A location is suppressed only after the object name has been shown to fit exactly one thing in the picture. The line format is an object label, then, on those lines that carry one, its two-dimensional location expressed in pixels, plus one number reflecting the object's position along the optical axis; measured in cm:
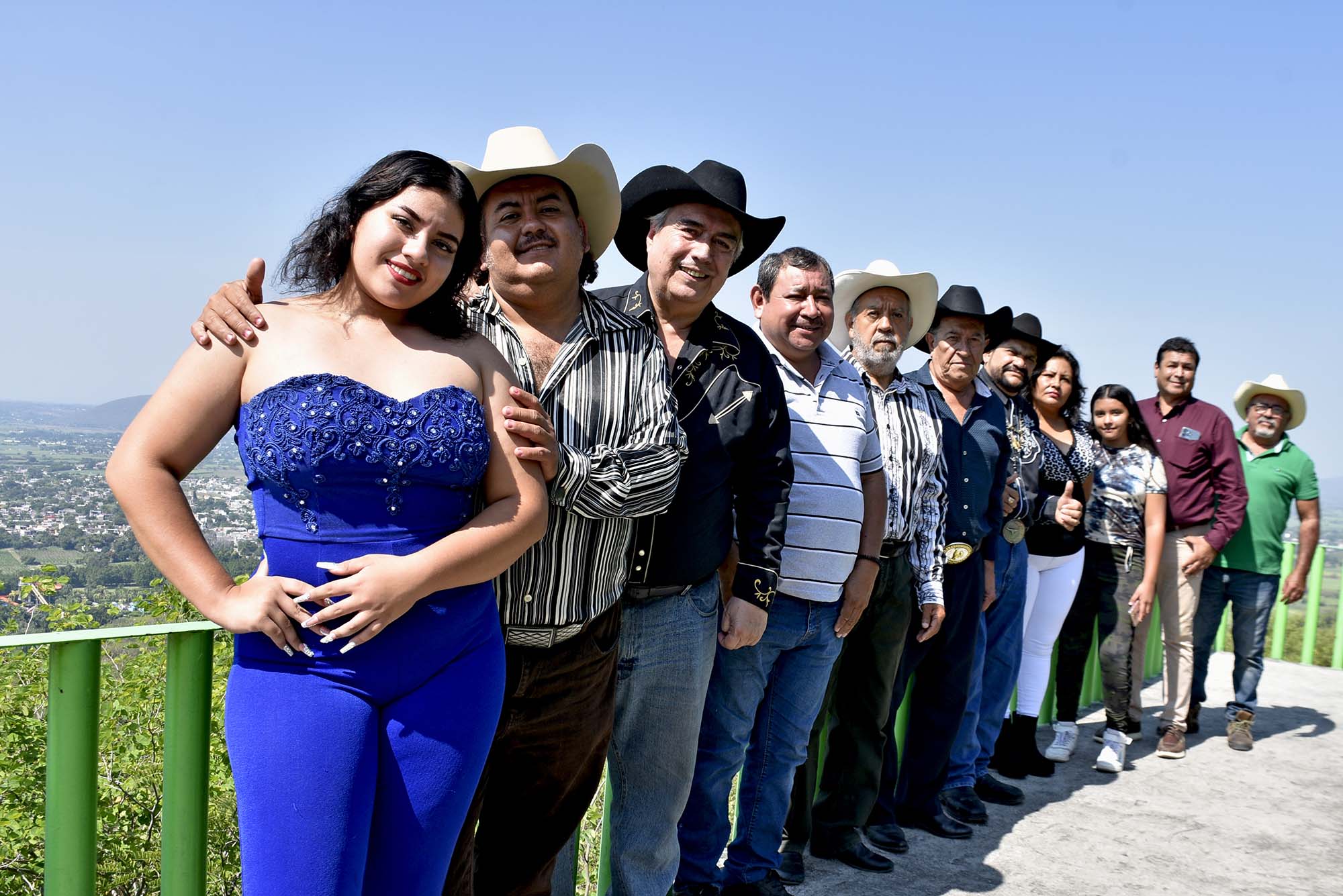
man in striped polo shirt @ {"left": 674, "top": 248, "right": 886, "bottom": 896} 345
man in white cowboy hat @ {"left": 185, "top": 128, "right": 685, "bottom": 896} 246
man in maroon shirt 616
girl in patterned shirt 569
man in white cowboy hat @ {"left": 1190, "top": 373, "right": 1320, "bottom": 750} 643
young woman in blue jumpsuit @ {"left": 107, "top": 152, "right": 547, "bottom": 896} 184
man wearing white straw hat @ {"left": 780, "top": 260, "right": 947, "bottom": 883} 396
